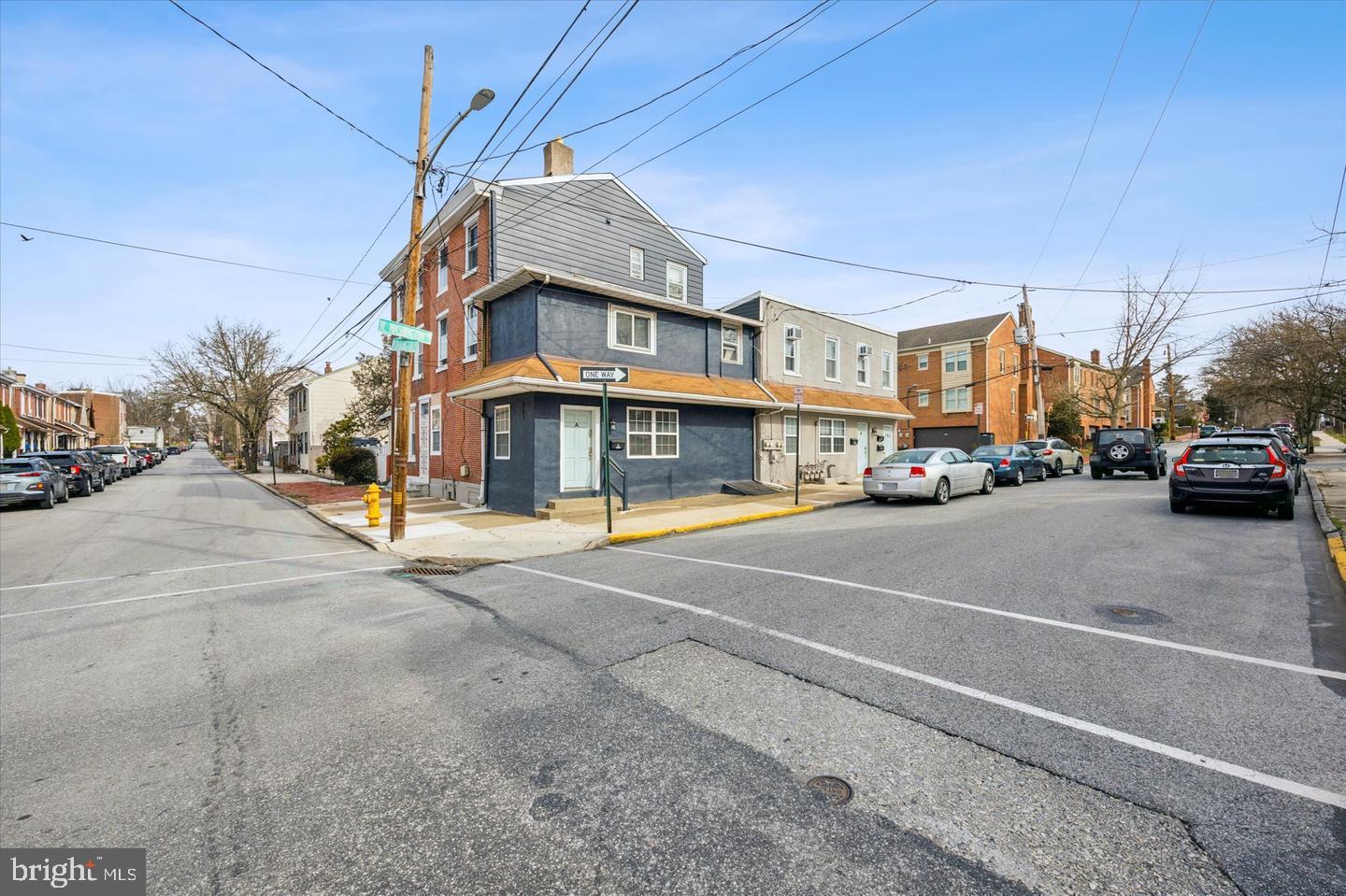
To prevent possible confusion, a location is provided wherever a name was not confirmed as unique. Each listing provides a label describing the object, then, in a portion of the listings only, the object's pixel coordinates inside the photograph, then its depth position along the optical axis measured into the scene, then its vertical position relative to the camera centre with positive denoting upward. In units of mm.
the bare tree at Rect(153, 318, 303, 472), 40781 +5408
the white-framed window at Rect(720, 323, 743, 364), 20438 +3549
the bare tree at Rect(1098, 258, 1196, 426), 35906 +6058
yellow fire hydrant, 14203 -1267
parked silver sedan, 15742 -770
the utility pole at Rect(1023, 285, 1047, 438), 32750 +2613
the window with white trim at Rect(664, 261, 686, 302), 22641 +6314
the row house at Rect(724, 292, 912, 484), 21531 +2281
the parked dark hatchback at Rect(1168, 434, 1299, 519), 11477 -628
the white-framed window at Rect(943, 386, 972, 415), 40750 +3091
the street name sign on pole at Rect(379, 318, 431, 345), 11461 +2338
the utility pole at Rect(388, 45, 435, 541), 12000 +2880
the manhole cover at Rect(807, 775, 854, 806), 2912 -1680
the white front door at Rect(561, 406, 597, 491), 15758 +61
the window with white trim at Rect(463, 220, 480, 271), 19109 +6534
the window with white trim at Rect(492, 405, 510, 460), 16547 +552
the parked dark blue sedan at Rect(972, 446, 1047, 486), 21531 -533
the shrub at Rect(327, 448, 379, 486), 27859 -545
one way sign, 12102 +1510
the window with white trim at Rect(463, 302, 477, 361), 18516 +3734
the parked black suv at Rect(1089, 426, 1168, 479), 21562 -345
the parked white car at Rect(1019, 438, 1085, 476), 25234 -428
